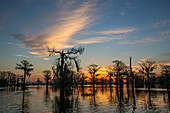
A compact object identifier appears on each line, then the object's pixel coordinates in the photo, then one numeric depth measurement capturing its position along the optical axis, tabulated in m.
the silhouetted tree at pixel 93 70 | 67.62
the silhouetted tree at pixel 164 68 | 46.81
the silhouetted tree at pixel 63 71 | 23.08
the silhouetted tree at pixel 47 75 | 103.08
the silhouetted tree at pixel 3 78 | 99.12
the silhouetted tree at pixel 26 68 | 53.28
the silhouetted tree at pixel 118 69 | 61.05
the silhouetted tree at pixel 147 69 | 67.81
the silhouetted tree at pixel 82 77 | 82.25
